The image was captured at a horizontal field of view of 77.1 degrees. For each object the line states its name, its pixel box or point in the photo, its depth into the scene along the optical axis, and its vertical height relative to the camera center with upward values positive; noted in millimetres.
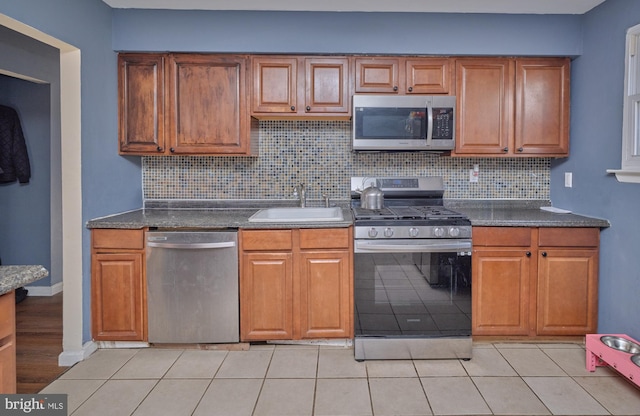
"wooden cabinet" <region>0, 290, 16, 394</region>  1095 -435
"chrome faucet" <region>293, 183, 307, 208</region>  3160 -26
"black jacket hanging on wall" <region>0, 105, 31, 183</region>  3598 +353
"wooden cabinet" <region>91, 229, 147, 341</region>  2582 -614
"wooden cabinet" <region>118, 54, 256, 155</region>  2875 +614
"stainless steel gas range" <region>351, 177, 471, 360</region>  2502 -602
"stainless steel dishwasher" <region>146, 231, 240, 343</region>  2564 -617
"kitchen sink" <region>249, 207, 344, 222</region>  3007 -173
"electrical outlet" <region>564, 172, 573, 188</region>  2990 +88
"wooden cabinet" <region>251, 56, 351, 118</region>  2879 +764
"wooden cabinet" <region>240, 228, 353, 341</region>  2594 -578
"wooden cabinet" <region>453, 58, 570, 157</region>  2920 +620
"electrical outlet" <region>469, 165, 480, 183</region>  3264 +136
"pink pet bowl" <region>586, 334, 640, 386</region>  2076 -895
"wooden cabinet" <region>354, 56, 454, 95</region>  2887 +829
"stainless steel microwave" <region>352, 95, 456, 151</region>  2846 +487
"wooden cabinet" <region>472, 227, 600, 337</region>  2625 -589
